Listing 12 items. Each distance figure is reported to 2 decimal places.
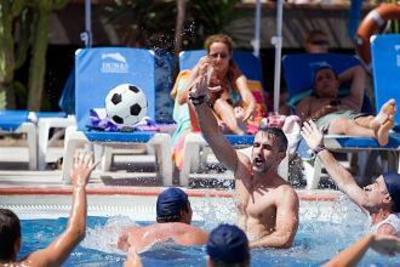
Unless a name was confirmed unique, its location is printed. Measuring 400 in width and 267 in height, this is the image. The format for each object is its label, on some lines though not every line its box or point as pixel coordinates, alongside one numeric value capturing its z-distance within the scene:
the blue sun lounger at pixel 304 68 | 20.98
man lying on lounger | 17.69
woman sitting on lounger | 18.48
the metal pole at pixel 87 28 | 21.23
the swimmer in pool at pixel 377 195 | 11.23
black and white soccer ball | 18.16
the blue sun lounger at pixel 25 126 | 19.14
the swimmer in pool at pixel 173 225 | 11.30
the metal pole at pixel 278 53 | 20.73
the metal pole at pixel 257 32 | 22.94
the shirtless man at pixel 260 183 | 12.37
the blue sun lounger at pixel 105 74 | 19.52
